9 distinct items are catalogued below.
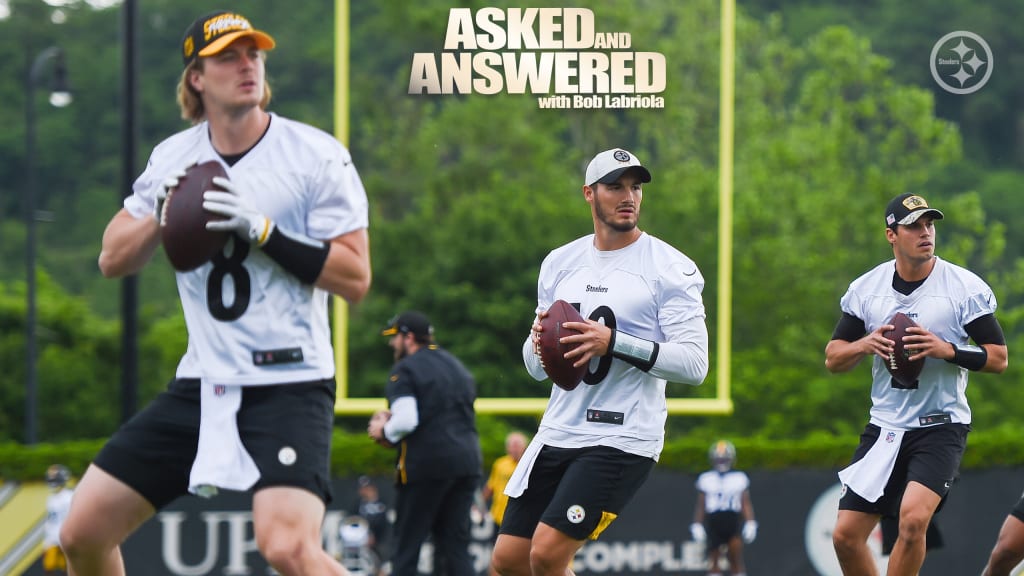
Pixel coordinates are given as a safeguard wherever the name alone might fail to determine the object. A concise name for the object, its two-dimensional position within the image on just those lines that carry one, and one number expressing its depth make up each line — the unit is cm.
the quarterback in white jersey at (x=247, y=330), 970
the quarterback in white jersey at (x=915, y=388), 1412
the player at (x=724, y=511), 2618
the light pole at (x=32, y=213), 4950
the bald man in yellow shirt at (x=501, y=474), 2570
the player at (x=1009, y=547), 1493
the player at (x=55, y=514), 2619
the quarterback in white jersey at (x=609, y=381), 1203
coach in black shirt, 1950
